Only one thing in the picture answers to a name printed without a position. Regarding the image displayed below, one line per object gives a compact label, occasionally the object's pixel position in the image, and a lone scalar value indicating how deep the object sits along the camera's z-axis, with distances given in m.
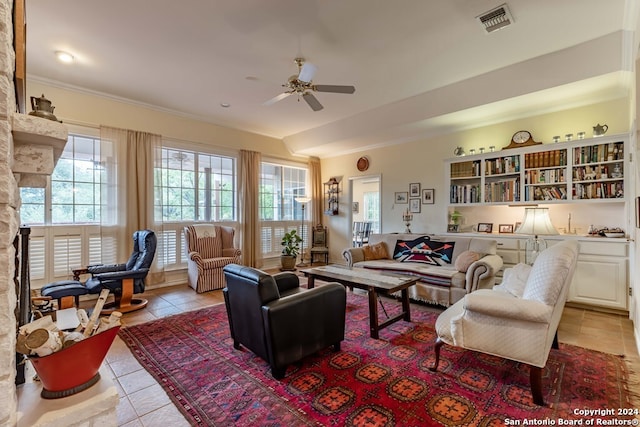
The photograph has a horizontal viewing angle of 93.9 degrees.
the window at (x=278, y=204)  6.47
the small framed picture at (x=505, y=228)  4.53
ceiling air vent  2.56
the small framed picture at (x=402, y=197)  5.73
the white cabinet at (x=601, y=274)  3.41
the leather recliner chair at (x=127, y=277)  3.53
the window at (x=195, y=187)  5.11
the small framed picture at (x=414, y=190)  5.55
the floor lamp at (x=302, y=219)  6.72
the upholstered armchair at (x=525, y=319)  1.84
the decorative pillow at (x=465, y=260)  3.63
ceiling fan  2.96
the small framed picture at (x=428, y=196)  5.34
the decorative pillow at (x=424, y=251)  4.30
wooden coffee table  2.92
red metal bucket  1.17
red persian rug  1.79
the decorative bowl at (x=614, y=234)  3.54
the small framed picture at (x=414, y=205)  5.54
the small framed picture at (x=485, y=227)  4.69
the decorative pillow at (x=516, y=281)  2.41
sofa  3.50
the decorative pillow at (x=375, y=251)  4.79
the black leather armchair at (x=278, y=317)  2.14
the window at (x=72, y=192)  3.91
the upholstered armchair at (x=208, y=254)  4.61
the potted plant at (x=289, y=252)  6.25
